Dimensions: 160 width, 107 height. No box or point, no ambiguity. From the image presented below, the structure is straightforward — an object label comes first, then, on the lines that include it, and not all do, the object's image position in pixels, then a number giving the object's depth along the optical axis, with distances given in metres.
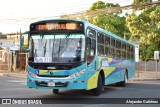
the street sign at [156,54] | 36.84
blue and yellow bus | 14.04
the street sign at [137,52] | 35.10
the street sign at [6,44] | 36.83
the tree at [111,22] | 61.12
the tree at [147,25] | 39.59
